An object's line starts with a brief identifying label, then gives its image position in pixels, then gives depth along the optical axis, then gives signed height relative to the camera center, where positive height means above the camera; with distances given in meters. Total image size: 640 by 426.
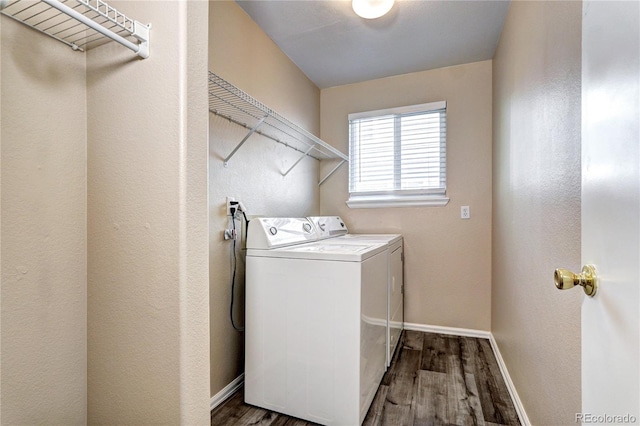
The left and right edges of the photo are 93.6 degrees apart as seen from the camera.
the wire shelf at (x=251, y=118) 1.52 +0.59
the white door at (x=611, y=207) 0.48 +0.01
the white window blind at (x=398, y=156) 2.76 +0.52
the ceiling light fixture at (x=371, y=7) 1.71 +1.18
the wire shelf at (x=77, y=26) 0.76 +0.52
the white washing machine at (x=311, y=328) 1.46 -0.61
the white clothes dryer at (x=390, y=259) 2.13 -0.38
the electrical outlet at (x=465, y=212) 2.65 -0.01
